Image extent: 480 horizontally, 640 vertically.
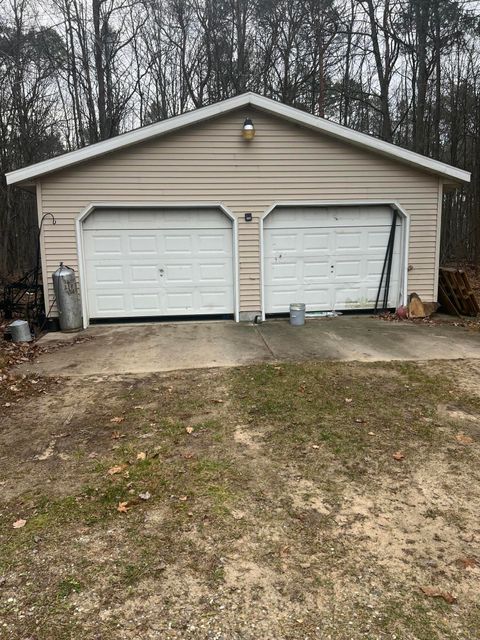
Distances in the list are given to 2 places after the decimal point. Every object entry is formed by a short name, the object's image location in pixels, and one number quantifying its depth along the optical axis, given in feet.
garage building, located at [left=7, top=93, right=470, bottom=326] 28.32
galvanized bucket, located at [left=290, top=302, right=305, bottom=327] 28.63
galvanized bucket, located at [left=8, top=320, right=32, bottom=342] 25.05
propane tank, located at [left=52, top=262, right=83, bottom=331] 27.55
